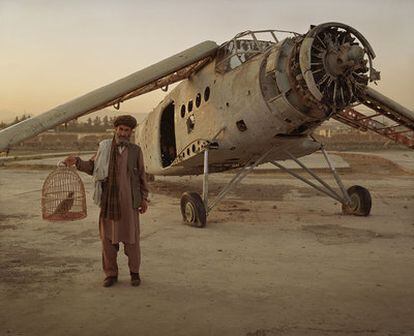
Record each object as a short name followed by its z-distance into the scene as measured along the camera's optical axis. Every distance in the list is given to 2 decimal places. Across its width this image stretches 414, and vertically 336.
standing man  5.79
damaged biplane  8.02
